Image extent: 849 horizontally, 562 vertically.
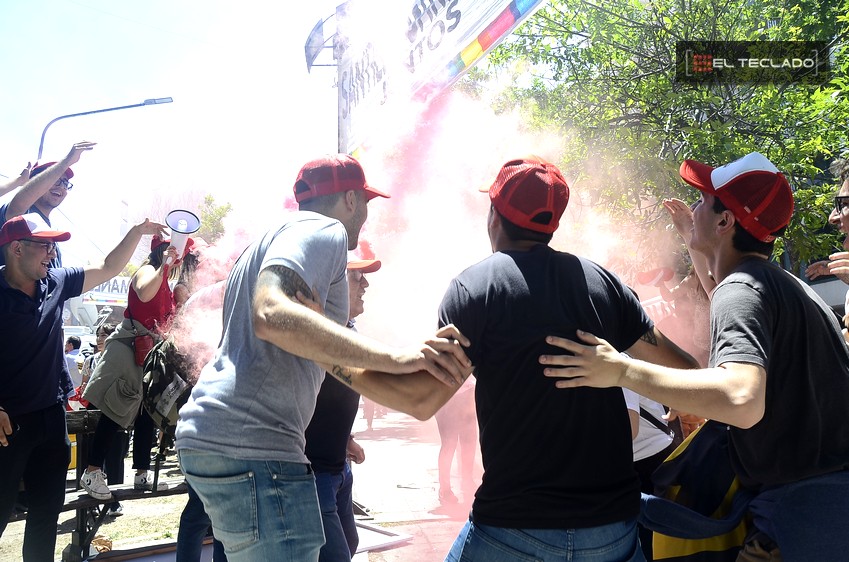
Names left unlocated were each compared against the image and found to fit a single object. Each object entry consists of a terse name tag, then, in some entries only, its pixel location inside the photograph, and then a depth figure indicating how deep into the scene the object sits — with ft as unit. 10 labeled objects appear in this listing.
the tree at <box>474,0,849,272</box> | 26.12
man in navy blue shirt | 12.06
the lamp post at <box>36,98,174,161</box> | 48.19
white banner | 18.75
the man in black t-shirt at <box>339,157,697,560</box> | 5.74
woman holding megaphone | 15.39
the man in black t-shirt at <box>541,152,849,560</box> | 5.58
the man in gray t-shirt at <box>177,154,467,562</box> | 6.05
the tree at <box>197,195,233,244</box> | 90.84
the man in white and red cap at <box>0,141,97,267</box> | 15.26
